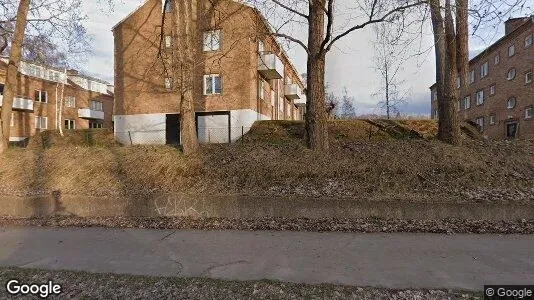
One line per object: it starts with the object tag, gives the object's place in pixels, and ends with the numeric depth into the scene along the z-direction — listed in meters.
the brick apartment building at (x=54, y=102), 36.47
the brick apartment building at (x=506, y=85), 31.27
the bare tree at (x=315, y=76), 9.84
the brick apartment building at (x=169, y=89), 21.06
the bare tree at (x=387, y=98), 34.33
